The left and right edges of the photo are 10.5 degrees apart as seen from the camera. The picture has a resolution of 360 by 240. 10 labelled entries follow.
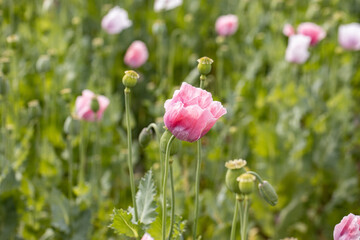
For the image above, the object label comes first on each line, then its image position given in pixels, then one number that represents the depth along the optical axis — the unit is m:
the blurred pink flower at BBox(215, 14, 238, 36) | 5.02
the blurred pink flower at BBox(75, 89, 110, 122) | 3.27
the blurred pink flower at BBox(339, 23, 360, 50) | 4.68
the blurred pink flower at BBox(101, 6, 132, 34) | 4.60
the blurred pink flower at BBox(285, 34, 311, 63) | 4.19
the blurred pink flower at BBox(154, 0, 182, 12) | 4.89
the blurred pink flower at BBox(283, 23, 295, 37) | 4.75
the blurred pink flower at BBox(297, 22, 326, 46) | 4.43
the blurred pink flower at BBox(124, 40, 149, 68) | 4.54
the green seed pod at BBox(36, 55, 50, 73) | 3.60
